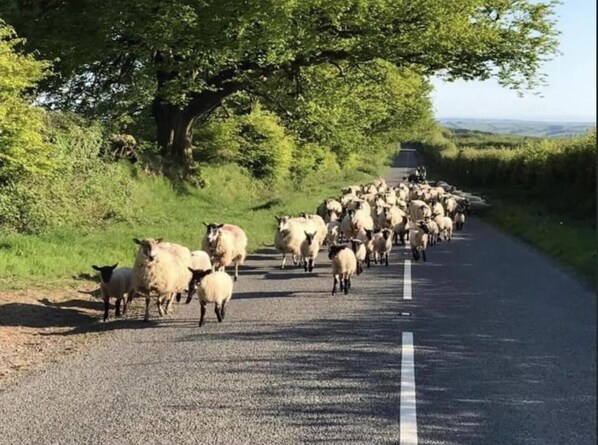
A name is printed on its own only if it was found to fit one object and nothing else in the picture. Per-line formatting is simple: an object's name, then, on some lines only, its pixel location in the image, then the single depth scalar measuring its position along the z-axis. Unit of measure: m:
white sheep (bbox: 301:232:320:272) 14.84
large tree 21.69
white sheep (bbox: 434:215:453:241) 20.48
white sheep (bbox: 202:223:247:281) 13.56
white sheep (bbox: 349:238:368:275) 14.45
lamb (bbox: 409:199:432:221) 21.46
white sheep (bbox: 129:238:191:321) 10.39
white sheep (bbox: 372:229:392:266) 15.83
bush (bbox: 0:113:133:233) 15.69
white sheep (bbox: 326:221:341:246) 18.05
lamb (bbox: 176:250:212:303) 11.76
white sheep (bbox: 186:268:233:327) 9.93
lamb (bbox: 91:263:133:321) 10.55
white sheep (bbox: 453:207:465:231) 24.27
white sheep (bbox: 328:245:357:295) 12.27
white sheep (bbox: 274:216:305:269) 15.62
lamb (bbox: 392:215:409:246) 19.44
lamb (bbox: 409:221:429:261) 16.66
